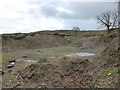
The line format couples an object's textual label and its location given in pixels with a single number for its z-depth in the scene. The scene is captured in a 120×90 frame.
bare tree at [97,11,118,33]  23.28
